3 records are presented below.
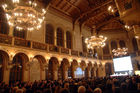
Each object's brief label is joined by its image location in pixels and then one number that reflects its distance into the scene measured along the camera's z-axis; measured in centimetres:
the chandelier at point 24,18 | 793
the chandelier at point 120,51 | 1832
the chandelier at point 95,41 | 1410
